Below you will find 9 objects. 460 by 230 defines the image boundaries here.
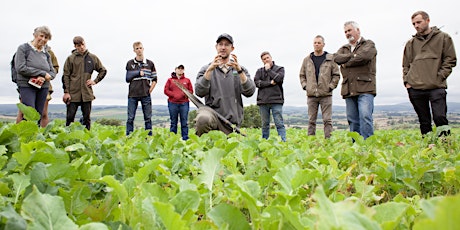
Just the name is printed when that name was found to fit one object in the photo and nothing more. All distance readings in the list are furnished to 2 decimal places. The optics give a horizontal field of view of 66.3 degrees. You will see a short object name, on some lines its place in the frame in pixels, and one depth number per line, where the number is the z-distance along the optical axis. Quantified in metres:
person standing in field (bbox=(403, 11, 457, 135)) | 5.57
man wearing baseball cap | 5.45
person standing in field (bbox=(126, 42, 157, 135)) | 8.01
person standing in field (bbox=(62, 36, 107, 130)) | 7.46
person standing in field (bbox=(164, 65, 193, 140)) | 8.86
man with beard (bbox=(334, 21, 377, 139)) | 6.05
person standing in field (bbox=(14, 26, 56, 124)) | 5.77
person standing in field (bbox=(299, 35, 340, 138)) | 7.36
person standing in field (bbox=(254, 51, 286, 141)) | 7.47
